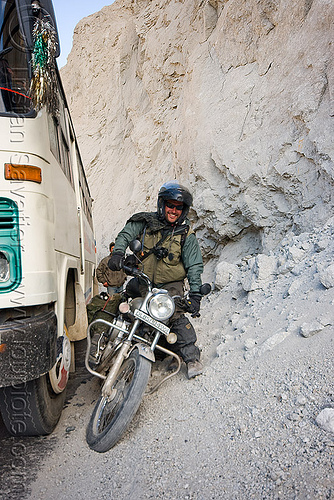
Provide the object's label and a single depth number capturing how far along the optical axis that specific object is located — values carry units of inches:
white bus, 88.6
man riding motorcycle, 138.3
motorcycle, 99.3
